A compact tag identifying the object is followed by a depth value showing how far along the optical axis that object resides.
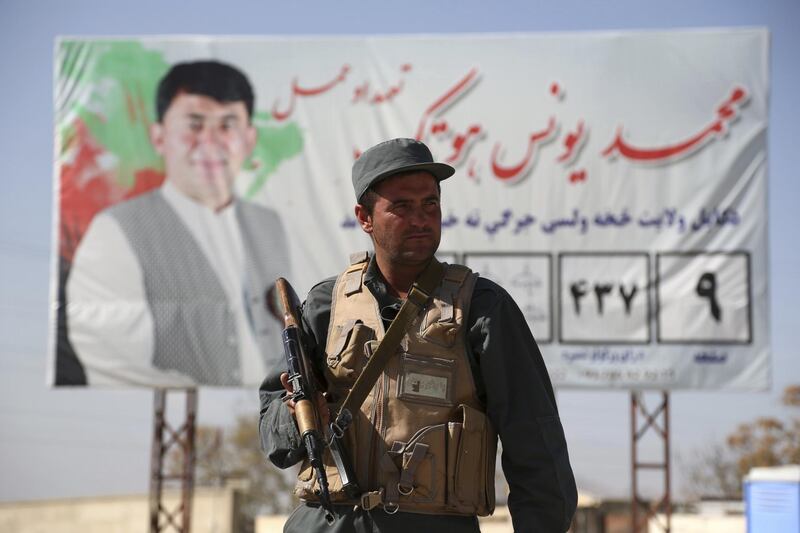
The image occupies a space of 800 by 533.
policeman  4.78
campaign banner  20.73
